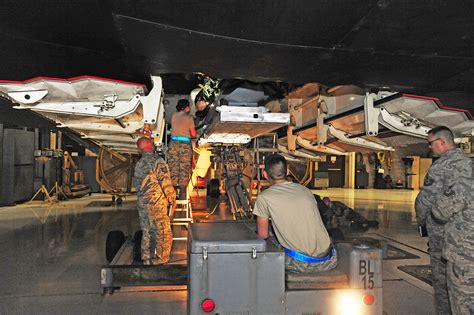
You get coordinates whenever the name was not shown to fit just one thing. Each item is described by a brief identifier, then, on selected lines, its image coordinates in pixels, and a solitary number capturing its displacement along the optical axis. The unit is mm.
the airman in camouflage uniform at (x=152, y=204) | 4004
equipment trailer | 2096
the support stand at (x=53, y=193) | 12067
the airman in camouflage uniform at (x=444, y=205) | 2416
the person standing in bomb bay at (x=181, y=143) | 4965
